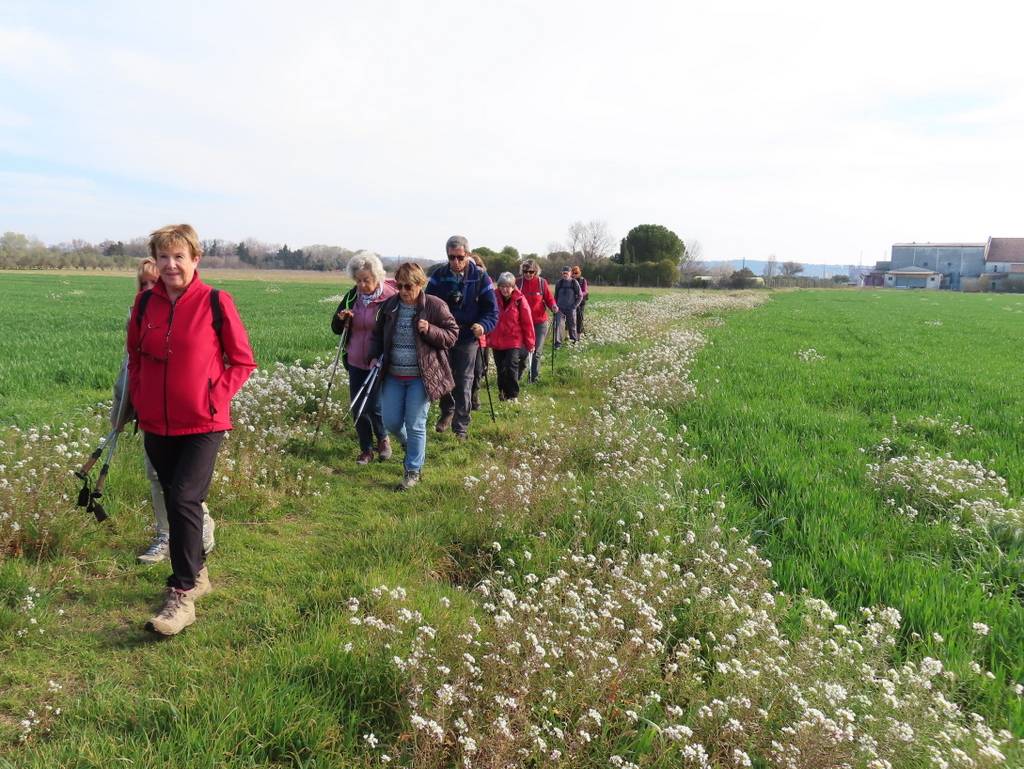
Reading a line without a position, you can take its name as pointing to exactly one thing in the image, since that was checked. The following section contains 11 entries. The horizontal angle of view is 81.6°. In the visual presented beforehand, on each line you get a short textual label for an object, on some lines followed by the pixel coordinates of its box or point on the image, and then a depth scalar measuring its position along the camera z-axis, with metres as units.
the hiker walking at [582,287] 14.80
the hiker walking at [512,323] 8.80
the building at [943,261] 113.88
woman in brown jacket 5.91
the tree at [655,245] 72.50
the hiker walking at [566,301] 14.55
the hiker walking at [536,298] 10.96
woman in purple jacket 6.35
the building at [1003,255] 108.00
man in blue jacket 7.29
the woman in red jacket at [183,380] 3.40
